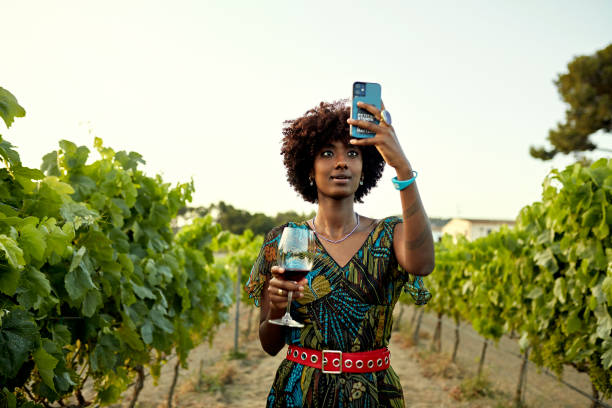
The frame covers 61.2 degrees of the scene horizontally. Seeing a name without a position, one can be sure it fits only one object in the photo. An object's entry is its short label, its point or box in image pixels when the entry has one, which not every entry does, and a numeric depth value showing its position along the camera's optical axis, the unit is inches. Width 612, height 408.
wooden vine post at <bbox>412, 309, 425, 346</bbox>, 459.9
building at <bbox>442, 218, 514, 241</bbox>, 2435.7
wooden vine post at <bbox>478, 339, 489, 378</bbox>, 302.1
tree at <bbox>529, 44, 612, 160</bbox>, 925.8
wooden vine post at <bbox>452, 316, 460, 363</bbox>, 363.3
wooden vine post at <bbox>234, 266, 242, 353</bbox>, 411.8
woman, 79.9
